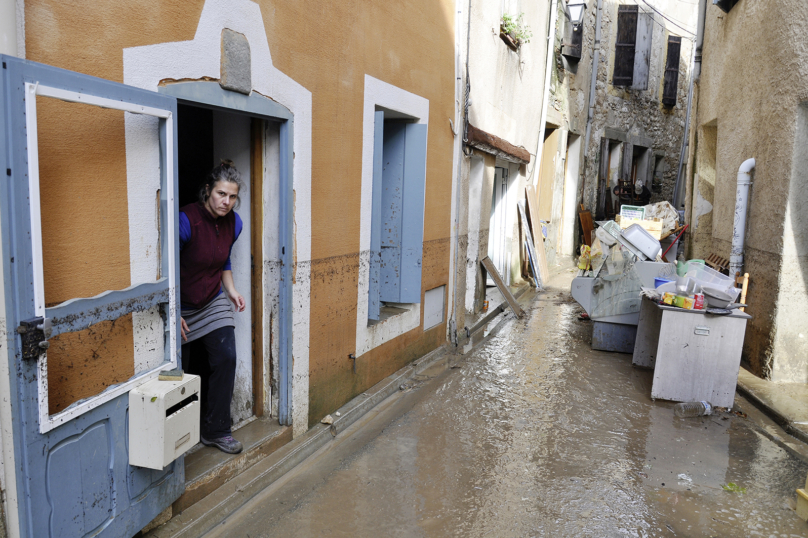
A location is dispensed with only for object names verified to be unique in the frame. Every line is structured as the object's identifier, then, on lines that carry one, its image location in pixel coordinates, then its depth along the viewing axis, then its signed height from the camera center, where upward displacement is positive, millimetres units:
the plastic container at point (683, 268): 5870 -553
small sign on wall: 6508 -1142
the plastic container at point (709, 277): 5460 -612
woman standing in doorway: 3322 -547
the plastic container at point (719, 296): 5168 -726
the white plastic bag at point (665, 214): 12242 -54
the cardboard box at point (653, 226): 11734 -302
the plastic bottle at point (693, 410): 5180 -1722
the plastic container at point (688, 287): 5473 -695
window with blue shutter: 5809 -51
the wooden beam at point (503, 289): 8913 -1256
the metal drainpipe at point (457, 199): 6930 +71
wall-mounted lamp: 12211 +4108
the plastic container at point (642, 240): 7426 -376
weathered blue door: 2033 -521
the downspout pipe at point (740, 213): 6608 +6
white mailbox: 2662 -1032
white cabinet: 5188 -1275
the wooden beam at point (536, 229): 11216 -416
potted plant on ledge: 8391 +2605
